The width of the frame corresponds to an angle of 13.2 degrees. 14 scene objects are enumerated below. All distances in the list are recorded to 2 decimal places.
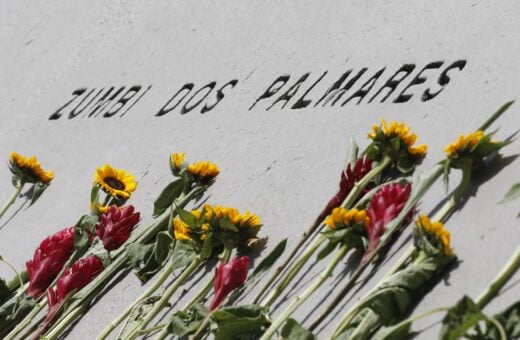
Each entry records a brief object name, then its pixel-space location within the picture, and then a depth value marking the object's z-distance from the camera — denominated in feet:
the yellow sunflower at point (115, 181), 15.48
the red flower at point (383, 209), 13.01
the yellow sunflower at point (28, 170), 16.28
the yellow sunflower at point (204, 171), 14.81
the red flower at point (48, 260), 15.05
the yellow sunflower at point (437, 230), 12.41
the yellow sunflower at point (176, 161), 14.96
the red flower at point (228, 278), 13.46
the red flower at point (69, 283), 14.57
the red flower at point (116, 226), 14.96
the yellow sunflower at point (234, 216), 13.75
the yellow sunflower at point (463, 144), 12.97
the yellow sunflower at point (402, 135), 13.48
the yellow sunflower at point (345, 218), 13.03
